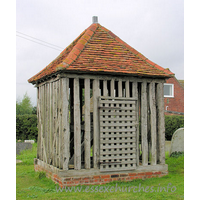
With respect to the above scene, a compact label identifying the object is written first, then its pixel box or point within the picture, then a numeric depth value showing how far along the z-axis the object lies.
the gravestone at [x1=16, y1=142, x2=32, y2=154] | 15.27
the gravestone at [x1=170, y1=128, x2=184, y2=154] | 12.45
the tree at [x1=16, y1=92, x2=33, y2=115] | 34.72
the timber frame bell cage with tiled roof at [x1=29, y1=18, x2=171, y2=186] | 8.03
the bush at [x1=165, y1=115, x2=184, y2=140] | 19.50
